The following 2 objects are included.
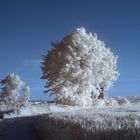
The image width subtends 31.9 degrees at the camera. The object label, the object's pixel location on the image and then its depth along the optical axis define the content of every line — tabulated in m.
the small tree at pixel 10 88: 59.82
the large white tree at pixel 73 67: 34.79
